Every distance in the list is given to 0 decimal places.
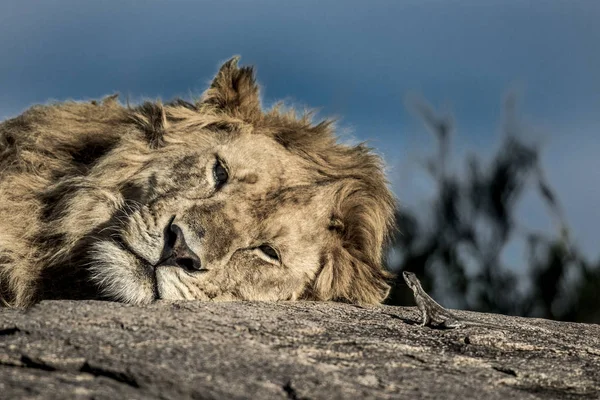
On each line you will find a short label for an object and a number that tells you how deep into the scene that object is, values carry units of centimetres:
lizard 810
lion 812
